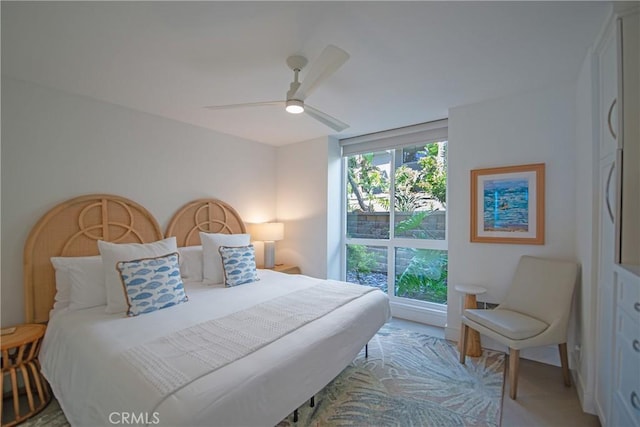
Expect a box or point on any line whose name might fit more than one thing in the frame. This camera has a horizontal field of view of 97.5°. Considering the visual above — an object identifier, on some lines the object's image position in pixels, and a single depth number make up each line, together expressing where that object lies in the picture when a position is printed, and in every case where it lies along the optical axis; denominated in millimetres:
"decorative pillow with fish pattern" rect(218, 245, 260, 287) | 2824
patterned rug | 1834
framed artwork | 2562
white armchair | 2070
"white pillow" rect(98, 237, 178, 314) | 2051
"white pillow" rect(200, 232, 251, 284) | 2906
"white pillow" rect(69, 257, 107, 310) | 2131
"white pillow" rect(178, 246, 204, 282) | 2965
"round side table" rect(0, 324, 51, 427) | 1829
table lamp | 3918
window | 3465
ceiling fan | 1580
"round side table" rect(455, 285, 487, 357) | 2650
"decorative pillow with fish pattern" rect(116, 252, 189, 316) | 2029
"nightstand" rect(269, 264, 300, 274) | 3963
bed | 1189
